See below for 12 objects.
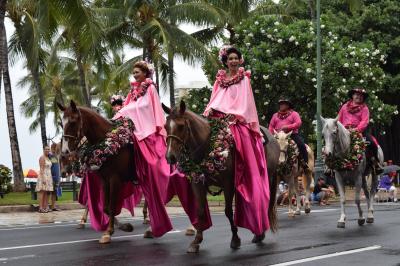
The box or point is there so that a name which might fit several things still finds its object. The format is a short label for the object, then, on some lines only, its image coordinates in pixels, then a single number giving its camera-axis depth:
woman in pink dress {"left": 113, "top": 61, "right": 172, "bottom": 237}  11.62
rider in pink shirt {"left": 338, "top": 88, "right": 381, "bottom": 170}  14.63
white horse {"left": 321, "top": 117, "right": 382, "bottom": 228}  13.68
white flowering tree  33.81
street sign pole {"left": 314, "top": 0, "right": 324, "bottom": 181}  28.59
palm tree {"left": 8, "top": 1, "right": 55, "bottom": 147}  24.69
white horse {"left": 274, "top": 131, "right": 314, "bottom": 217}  16.30
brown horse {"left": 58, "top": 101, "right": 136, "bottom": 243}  10.99
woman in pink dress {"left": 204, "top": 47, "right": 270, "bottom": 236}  10.42
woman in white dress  21.31
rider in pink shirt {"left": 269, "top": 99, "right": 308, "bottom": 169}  16.37
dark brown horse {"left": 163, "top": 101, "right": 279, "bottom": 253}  9.62
